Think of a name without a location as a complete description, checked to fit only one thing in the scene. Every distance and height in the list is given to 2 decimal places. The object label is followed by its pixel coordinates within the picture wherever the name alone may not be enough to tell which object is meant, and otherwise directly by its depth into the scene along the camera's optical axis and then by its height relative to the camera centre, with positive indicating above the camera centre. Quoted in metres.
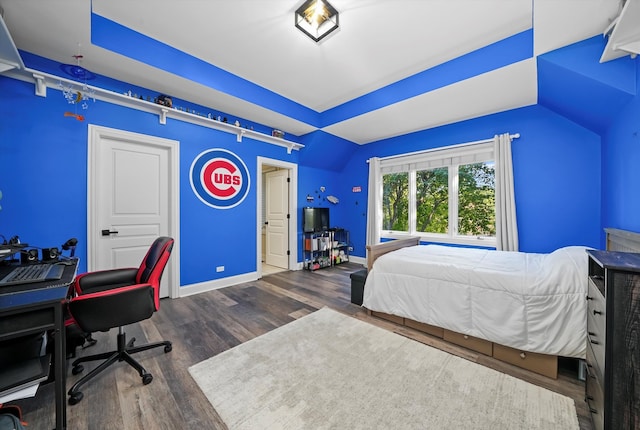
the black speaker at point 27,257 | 1.74 -0.32
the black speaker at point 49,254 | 1.83 -0.32
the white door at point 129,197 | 2.66 +0.22
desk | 1.03 -0.48
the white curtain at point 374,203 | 4.95 +0.25
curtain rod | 3.41 +1.18
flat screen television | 4.80 -0.10
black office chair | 1.46 -0.60
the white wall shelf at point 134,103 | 2.26 +1.36
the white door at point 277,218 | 4.86 -0.07
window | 3.82 +0.38
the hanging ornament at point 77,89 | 2.40 +1.34
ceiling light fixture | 2.01 +1.81
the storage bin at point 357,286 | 2.89 -0.90
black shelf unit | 4.86 -0.75
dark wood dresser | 0.97 -0.57
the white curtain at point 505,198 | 3.37 +0.25
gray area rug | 1.32 -1.16
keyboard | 1.28 -0.37
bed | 1.65 -0.71
